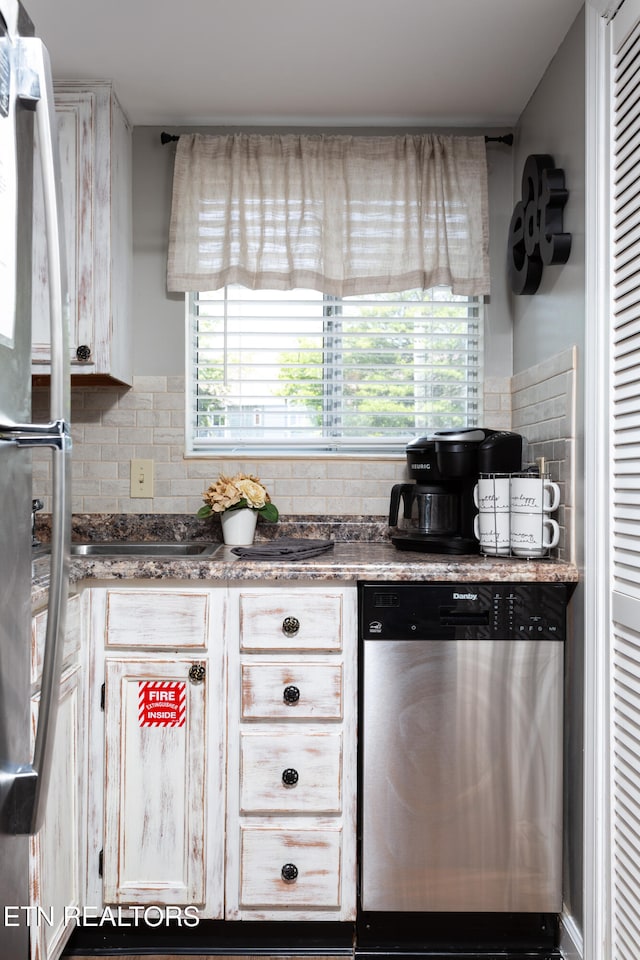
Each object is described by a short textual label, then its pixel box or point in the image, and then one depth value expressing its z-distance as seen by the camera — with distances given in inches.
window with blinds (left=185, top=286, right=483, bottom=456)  100.5
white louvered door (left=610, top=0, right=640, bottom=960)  61.4
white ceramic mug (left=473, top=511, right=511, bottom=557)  79.0
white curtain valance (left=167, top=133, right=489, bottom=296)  96.2
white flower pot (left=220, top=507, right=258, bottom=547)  90.0
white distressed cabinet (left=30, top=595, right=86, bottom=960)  60.4
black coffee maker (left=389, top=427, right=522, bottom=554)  81.7
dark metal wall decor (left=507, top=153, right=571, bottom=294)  75.4
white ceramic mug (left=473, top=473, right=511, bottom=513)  78.7
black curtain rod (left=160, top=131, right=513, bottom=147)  96.3
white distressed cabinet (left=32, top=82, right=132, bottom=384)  86.3
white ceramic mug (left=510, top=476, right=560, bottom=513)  75.6
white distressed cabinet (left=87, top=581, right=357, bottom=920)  72.8
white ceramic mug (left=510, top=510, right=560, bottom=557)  75.9
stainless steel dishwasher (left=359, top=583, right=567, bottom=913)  71.5
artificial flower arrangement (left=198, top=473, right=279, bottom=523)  88.3
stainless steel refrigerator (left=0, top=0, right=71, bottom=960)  30.9
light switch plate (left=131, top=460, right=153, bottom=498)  98.9
